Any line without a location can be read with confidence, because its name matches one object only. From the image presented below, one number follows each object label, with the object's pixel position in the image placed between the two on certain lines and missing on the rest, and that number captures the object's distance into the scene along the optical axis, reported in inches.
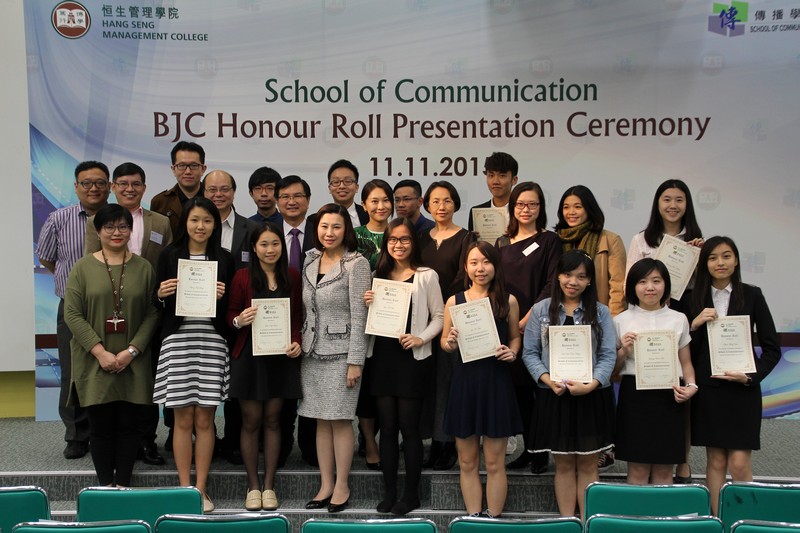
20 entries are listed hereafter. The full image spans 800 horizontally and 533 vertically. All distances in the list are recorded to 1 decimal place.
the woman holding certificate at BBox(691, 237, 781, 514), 162.4
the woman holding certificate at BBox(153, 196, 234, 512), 169.0
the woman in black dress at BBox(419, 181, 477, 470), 179.2
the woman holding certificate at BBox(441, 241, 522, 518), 163.2
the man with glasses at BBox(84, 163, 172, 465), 191.0
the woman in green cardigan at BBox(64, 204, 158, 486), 173.0
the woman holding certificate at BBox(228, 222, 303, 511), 171.5
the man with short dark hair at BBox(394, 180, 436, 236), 193.6
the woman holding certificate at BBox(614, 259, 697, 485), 160.1
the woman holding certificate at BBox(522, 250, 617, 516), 158.9
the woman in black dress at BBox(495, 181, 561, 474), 175.2
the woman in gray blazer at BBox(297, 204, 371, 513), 172.2
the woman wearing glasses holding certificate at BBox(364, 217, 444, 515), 170.1
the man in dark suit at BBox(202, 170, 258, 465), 195.3
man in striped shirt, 196.1
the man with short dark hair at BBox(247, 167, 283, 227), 207.9
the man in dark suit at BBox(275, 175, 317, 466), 193.2
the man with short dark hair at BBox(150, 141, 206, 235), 200.8
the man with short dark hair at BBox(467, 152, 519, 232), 191.2
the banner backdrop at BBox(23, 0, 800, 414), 244.8
